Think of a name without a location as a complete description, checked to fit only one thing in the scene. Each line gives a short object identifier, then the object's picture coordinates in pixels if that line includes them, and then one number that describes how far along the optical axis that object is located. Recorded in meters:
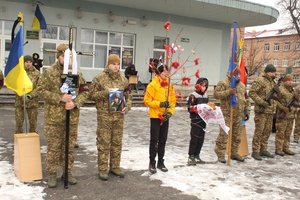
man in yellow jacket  5.94
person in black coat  6.67
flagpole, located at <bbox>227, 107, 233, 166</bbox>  6.78
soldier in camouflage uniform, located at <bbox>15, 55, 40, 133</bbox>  7.19
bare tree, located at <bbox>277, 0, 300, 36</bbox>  37.41
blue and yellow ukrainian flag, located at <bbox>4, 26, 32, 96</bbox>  5.63
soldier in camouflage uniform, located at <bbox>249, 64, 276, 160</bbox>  7.49
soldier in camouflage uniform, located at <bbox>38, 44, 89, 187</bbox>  5.16
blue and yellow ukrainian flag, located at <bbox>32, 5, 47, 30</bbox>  15.95
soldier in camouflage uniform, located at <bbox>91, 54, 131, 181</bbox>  5.54
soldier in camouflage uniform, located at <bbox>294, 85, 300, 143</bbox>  10.14
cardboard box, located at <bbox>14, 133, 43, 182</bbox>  5.31
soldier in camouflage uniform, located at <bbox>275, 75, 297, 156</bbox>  8.21
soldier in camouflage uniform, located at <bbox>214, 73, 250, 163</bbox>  7.02
